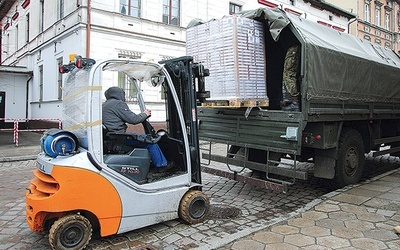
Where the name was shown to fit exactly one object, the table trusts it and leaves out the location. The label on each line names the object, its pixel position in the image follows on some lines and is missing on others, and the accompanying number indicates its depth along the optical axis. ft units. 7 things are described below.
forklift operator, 13.89
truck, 17.51
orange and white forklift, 12.03
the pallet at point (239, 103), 17.29
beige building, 104.78
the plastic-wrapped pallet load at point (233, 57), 17.25
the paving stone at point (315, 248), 12.62
